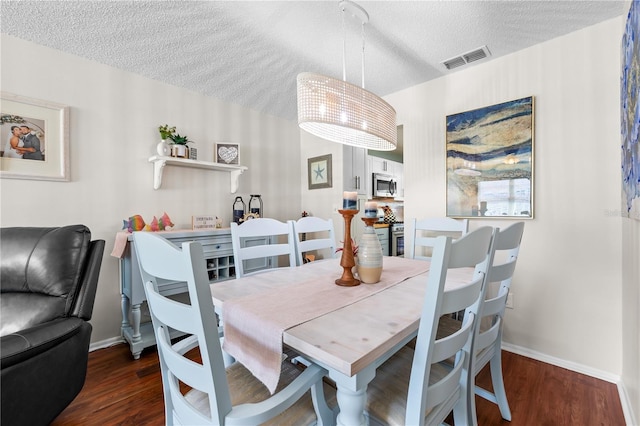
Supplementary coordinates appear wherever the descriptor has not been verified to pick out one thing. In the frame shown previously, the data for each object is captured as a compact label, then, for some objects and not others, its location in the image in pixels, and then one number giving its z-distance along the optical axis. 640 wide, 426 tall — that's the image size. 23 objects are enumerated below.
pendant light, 1.40
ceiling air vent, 2.14
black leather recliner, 1.14
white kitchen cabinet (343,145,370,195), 3.37
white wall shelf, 2.43
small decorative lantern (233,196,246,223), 2.87
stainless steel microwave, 4.36
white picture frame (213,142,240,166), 2.87
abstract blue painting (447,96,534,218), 2.11
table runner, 0.84
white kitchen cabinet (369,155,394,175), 4.35
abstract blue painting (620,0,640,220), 1.14
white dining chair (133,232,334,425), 0.69
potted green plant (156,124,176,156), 2.40
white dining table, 0.73
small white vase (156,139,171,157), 2.40
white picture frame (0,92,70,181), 1.90
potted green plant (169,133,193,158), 2.50
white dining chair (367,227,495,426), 0.75
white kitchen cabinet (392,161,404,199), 4.97
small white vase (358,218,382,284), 1.28
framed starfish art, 3.44
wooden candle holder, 1.28
